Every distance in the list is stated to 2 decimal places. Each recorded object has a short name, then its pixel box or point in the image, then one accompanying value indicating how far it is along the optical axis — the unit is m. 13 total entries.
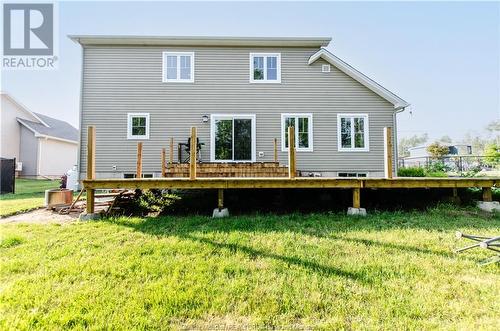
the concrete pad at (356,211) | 5.37
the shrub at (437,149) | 31.03
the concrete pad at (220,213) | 5.24
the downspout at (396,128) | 10.16
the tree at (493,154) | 17.25
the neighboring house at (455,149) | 37.66
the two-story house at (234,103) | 9.87
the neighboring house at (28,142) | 16.88
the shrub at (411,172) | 11.70
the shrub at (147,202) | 6.04
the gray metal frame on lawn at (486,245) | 2.79
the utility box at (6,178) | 10.48
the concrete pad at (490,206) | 5.80
